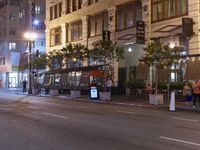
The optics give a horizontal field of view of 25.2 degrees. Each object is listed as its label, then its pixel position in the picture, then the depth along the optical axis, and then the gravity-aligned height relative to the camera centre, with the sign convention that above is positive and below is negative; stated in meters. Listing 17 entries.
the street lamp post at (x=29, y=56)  50.69 +3.63
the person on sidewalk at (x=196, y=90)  27.12 -0.29
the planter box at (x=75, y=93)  41.40 -0.77
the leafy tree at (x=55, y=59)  49.04 +2.93
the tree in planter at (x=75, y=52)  45.41 +3.38
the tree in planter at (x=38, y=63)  52.62 +2.62
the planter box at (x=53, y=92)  45.98 -0.75
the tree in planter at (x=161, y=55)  31.59 +2.17
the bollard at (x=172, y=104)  25.54 -1.08
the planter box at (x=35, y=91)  49.94 -0.71
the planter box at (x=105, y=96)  36.06 -0.87
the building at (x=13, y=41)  80.06 +8.24
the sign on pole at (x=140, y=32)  39.29 +4.72
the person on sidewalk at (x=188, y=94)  27.39 -0.54
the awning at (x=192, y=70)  33.89 +1.19
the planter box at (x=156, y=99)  29.81 -0.92
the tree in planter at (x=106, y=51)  38.88 +2.98
